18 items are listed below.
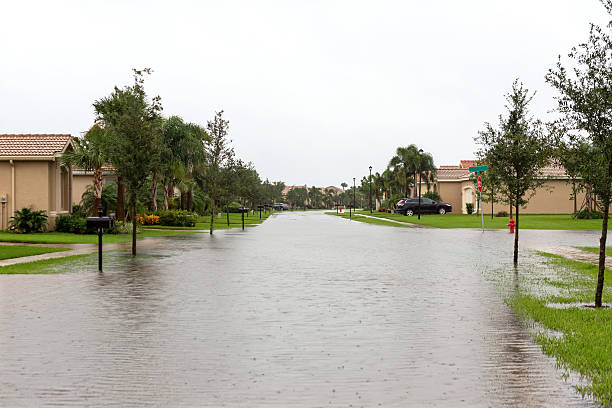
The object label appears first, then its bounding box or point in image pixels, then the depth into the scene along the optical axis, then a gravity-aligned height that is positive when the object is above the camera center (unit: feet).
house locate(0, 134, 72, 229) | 97.40 +4.99
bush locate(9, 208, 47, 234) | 94.17 -2.23
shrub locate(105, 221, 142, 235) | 101.62 -3.81
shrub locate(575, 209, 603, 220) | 158.93 -2.85
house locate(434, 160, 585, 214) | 207.10 +4.18
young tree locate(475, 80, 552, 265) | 50.60 +4.66
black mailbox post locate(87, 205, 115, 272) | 48.18 -1.40
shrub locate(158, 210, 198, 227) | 131.95 -2.61
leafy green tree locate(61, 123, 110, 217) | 99.17 +8.92
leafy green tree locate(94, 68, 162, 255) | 61.36 +6.50
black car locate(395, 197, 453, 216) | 199.00 -0.51
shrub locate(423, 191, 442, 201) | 230.27 +3.71
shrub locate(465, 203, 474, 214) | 218.79 -0.69
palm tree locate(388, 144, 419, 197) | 248.32 +18.53
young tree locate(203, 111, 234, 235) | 114.83 +9.98
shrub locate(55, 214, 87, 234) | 98.22 -2.86
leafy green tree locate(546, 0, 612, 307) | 30.32 +4.49
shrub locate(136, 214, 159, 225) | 129.39 -2.73
